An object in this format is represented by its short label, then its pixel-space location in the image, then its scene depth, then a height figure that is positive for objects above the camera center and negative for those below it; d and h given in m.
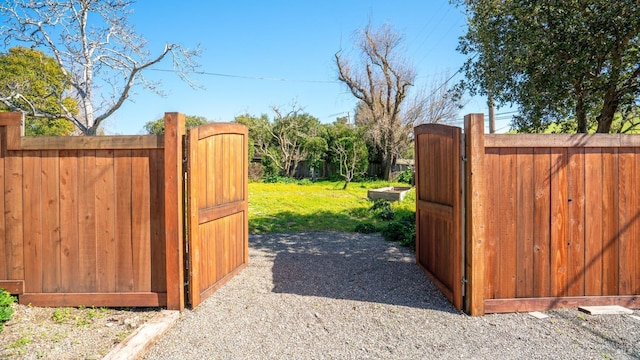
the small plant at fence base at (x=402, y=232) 5.75 -1.04
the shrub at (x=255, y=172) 18.19 +0.10
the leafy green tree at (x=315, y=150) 18.95 +1.26
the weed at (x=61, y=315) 2.86 -1.16
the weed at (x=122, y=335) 2.54 -1.18
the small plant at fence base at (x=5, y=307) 2.73 -1.04
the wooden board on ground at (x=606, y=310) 2.96 -1.18
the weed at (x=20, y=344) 2.37 -1.16
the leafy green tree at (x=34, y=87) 7.57 +2.11
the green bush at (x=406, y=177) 16.38 -0.21
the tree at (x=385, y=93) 17.91 +4.18
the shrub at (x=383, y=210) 8.29 -0.92
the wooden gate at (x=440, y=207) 3.12 -0.36
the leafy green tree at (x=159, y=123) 24.25 +3.75
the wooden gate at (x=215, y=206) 3.19 -0.33
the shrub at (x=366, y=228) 6.96 -1.10
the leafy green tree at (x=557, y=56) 3.95 +1.43
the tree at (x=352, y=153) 17.97 +1.01
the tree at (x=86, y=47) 7.59 +2.94
